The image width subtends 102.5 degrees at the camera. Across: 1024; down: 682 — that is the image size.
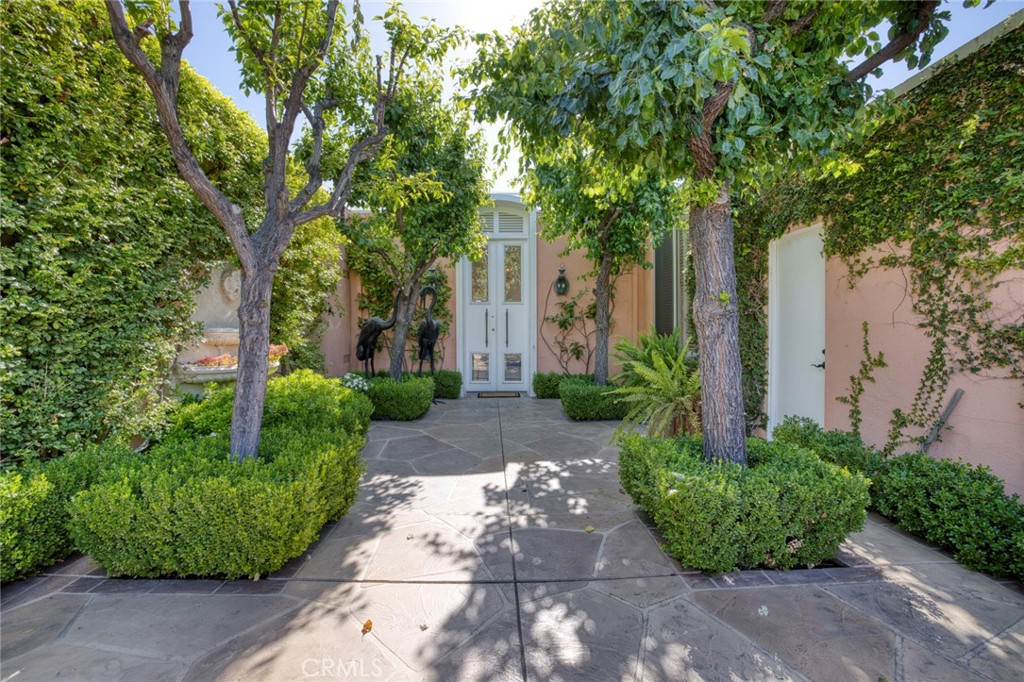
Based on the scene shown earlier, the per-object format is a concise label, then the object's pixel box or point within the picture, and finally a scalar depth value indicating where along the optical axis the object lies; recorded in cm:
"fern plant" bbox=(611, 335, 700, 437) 369
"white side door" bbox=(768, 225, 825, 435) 397
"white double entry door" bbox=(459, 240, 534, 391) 841
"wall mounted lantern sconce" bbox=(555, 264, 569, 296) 837
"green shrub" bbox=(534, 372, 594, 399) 773
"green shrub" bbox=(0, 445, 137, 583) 209
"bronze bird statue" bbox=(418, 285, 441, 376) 675
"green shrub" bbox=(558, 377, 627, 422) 589
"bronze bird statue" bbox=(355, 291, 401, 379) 631
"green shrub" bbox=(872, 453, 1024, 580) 221
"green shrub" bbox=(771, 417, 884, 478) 296
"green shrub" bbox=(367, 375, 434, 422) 586
